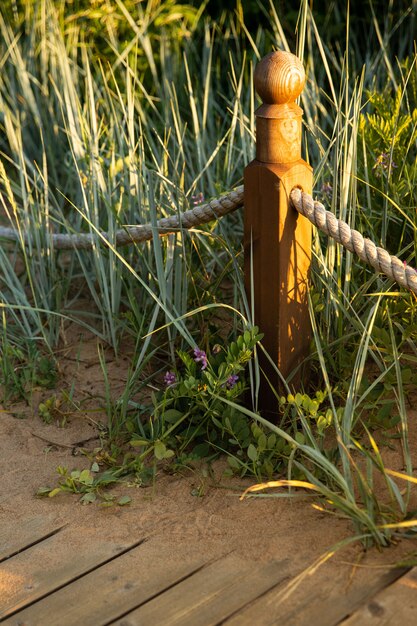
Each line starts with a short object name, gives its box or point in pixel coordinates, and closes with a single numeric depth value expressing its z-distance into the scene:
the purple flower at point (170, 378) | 2.25
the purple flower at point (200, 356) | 2.16
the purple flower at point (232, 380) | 2.16
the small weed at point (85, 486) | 2.14
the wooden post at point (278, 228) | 2.01
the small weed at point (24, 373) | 2.58
